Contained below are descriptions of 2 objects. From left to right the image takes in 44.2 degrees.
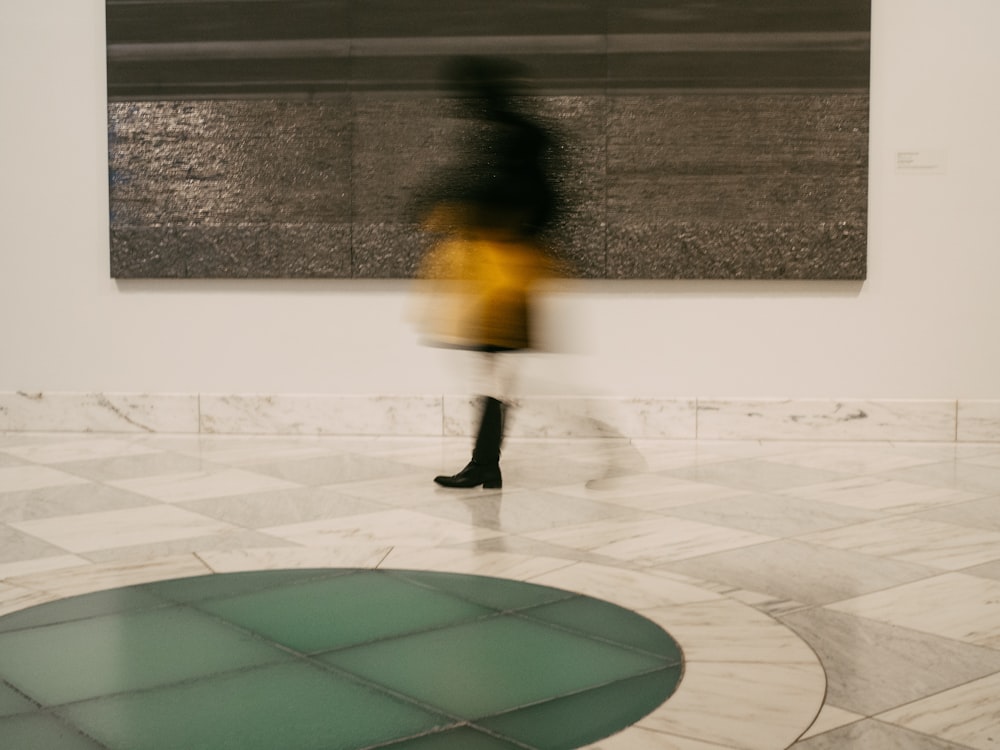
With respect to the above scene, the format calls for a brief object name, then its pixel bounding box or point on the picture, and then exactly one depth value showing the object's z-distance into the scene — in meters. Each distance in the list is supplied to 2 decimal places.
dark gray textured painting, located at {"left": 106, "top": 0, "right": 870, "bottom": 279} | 7.18
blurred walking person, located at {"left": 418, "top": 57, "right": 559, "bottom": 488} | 5.19
